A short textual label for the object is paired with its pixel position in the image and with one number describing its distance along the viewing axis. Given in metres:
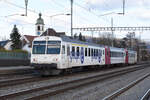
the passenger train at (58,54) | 18.23
